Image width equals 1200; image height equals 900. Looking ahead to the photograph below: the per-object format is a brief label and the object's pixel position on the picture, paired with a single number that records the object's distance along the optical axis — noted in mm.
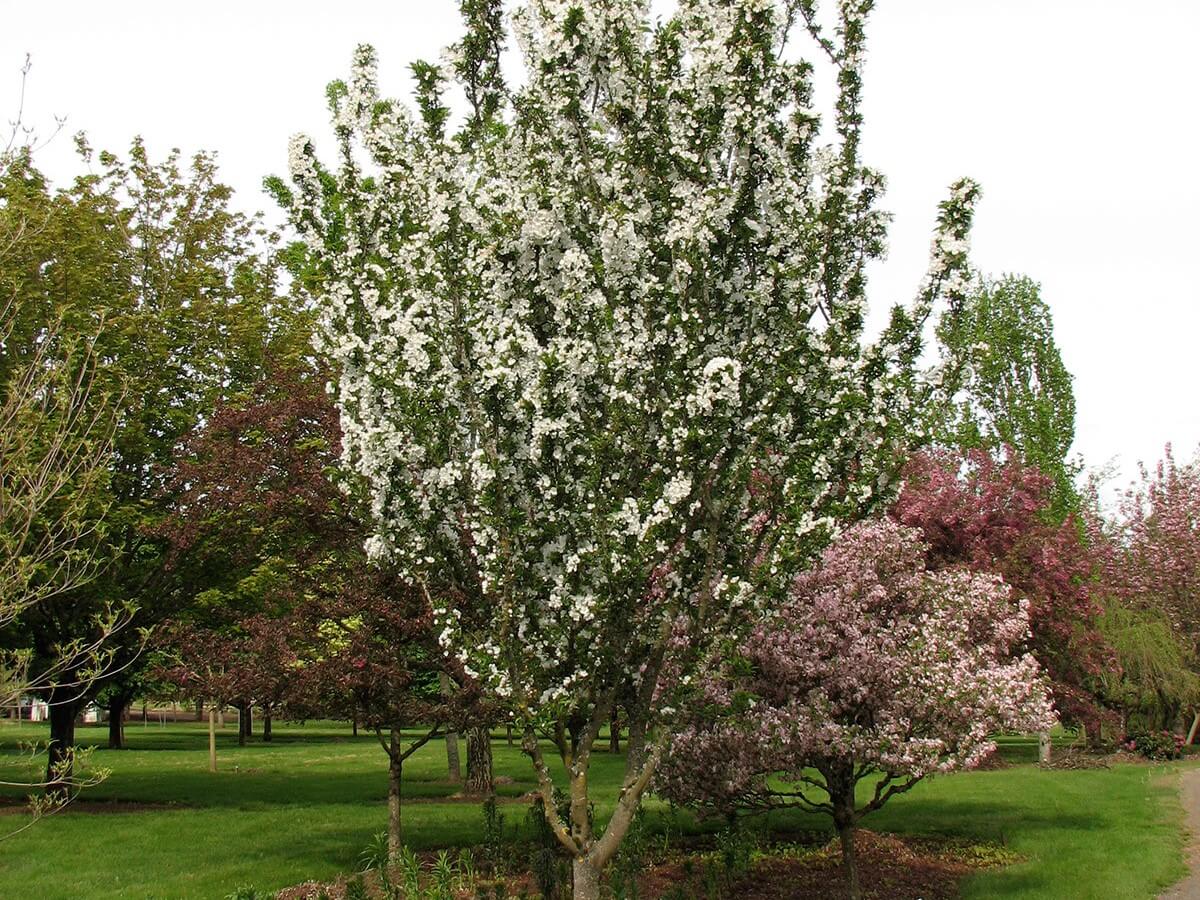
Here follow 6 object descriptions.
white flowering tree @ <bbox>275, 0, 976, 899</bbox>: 7270
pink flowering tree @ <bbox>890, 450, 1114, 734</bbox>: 16984
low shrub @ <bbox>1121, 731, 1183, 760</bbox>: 27547
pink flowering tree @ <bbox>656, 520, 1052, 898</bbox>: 9609
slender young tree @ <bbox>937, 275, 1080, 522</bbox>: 30078
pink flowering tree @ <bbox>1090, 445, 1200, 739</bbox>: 26922
